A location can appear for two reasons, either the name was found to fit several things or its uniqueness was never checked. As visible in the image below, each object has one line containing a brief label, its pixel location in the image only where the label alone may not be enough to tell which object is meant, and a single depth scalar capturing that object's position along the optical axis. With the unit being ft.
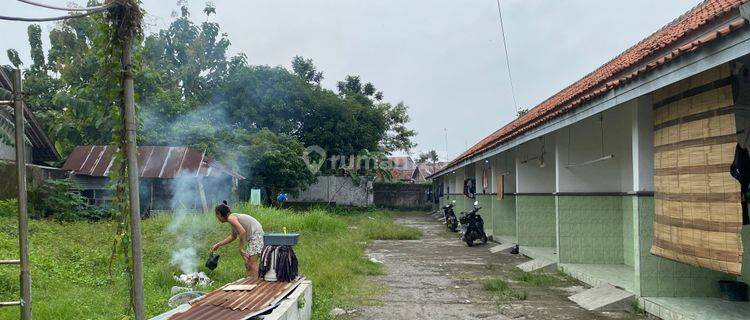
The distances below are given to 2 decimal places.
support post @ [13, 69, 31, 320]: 11.41
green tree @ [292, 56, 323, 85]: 110.01
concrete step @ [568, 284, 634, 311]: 21.57
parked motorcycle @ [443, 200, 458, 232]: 62.34
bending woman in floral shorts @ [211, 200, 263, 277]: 23.31
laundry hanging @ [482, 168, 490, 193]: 53.57
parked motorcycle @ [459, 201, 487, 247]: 46.73
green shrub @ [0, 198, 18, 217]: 41.70
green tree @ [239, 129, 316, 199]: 75.82
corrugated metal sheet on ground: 15.02
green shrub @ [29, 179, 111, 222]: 46.83
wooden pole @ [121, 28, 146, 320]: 10.97
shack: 54.70
